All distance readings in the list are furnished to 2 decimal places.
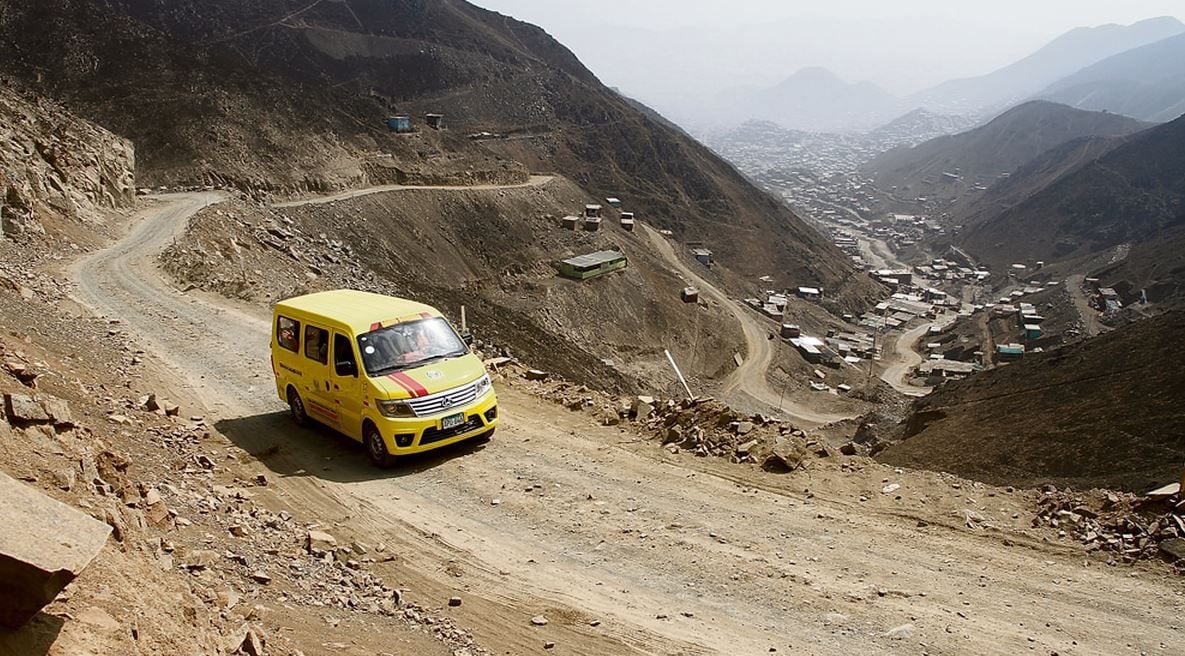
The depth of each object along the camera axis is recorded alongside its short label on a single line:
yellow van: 10.51
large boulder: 3.83
